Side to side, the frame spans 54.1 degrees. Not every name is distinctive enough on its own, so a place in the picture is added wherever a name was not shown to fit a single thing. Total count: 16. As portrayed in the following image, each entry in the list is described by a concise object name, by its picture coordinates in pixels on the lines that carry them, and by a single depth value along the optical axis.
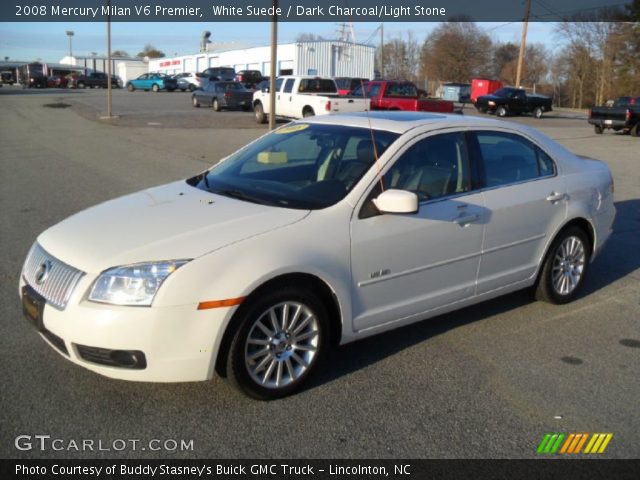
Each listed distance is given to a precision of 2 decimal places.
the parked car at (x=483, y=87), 47.31
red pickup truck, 22.27
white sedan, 3.34
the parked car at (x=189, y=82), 55.53
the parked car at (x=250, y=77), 46.97
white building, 53.69
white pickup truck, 21.84
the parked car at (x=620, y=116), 25.89
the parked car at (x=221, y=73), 50.20
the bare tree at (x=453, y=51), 68.56
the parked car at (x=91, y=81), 60.94
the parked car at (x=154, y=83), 54.38
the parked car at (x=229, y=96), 32.25
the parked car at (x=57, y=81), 60.88
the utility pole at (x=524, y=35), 40.91
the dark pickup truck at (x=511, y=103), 36.69
